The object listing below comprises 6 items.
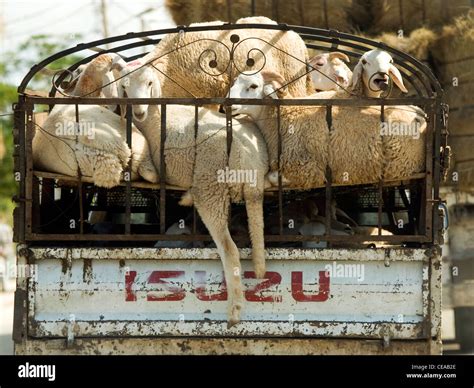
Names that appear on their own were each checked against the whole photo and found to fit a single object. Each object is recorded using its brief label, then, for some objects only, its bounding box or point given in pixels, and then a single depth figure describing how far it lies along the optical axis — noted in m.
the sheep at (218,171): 12.11
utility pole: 34.94
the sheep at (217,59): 14.84
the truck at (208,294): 12.18
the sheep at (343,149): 12.70
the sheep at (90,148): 12.53
